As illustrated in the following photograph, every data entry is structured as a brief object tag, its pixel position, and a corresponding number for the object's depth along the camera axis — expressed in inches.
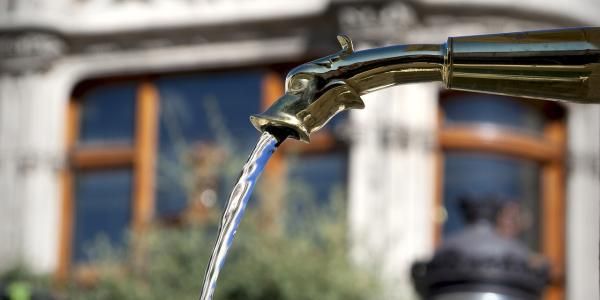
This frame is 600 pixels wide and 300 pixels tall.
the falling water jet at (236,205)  136.8
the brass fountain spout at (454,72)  128.5
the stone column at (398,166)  744.8
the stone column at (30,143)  816.4
